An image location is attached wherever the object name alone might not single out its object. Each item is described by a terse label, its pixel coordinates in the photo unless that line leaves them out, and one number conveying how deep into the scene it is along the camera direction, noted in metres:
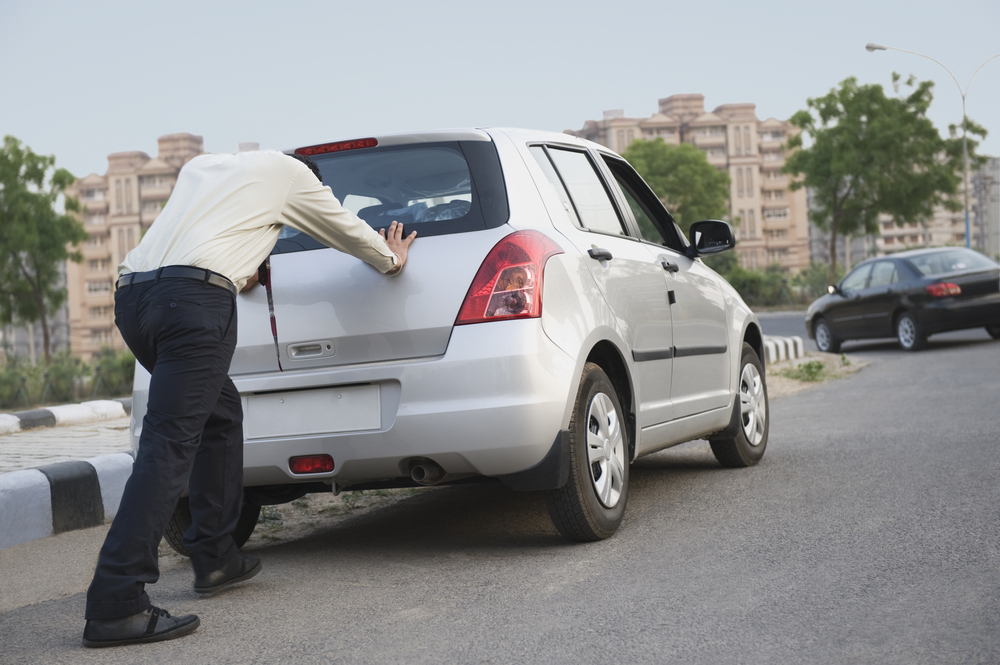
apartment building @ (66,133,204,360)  141.62
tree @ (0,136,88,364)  37.31
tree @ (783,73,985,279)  41.81
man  3.24
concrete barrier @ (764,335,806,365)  15.03
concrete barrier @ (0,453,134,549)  5.12
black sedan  15.23
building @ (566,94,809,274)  139.38
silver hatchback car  3.81
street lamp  33.25
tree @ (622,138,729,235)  74.56
